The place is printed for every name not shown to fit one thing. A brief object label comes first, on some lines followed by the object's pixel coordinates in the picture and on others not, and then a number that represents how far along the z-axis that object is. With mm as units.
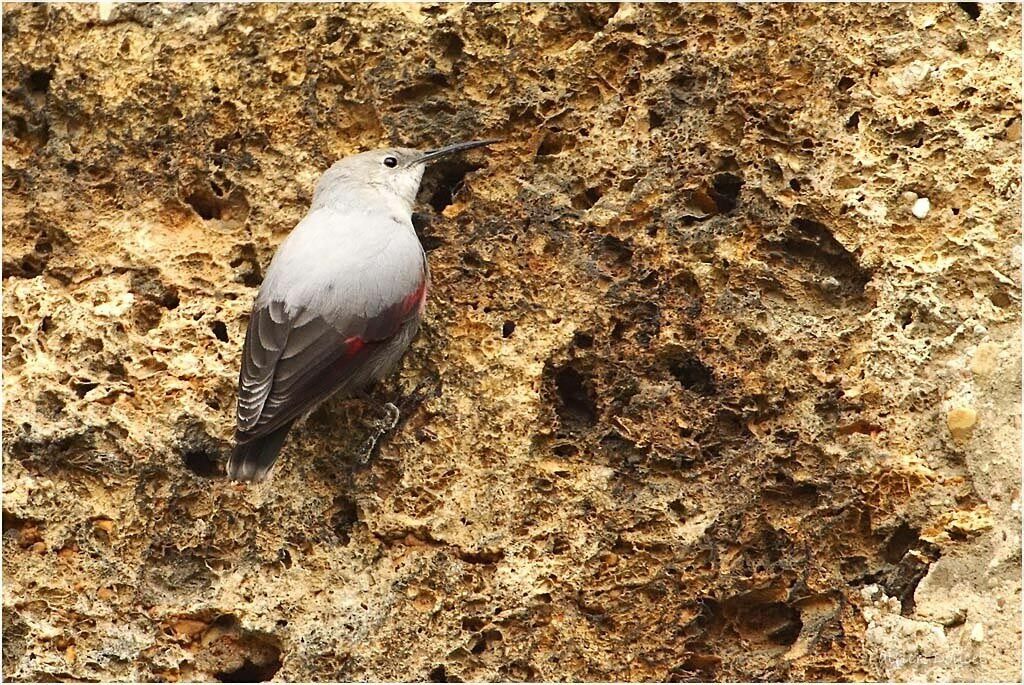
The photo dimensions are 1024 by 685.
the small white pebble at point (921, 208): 7918
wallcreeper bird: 7957
